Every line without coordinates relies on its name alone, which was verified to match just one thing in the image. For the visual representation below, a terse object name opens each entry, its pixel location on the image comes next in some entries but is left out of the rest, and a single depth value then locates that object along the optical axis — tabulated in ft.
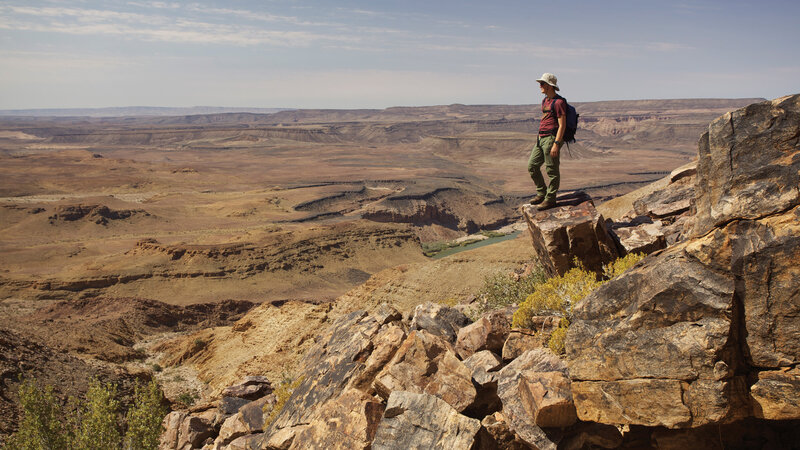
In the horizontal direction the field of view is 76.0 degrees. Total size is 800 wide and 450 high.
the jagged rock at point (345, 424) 21.77
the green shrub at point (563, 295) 26.76
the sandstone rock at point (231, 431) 32.14
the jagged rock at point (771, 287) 16.84
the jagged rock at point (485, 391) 23.11
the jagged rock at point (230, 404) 38.17
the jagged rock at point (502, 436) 20.94
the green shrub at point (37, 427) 33.76
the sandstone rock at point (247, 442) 27.61
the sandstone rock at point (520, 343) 25.07
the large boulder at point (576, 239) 29.71
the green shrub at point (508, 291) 35.50
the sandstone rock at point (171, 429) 40.01
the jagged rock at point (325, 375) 26.25
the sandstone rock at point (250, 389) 40.45
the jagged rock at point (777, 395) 16.60
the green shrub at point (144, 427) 34.96
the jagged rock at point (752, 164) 18.08
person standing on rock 30.01
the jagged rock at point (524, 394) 20.26
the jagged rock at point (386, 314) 32.78
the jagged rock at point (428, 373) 22.44
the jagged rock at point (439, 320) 31.02
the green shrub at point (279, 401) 31.54
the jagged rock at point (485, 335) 27.14
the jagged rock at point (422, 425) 19.83
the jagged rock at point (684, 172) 49.08
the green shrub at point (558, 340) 23.44
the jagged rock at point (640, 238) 30.89
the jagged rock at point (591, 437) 19.66
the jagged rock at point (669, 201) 42.24
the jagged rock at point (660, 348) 17.42
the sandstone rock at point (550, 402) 19.99
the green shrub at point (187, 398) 62.77
